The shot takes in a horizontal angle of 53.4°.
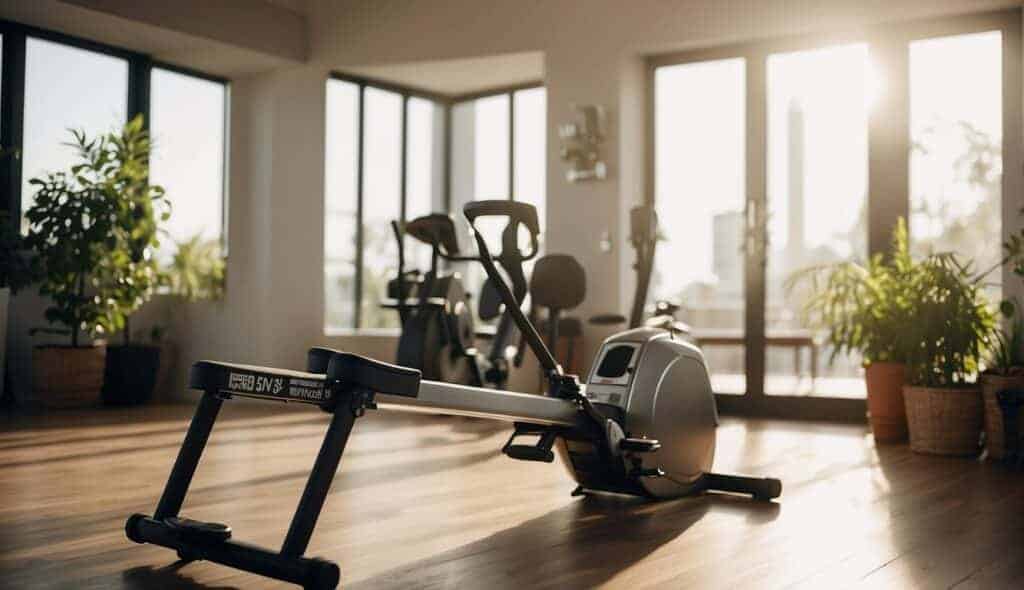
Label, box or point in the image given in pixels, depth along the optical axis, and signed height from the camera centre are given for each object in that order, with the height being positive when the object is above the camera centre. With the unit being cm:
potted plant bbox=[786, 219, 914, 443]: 484 +2
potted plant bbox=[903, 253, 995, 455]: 449 -12
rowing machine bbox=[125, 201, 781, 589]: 209 -25
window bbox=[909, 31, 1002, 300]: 551 +102
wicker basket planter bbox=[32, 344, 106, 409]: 607 -32
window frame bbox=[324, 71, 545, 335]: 755 +151
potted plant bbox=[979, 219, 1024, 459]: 437 -17
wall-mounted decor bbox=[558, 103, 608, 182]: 638 +117
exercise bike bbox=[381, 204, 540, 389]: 534 -4
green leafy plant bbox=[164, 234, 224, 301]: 696 +36
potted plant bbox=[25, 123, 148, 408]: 599 +34
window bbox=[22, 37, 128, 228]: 638 +144
